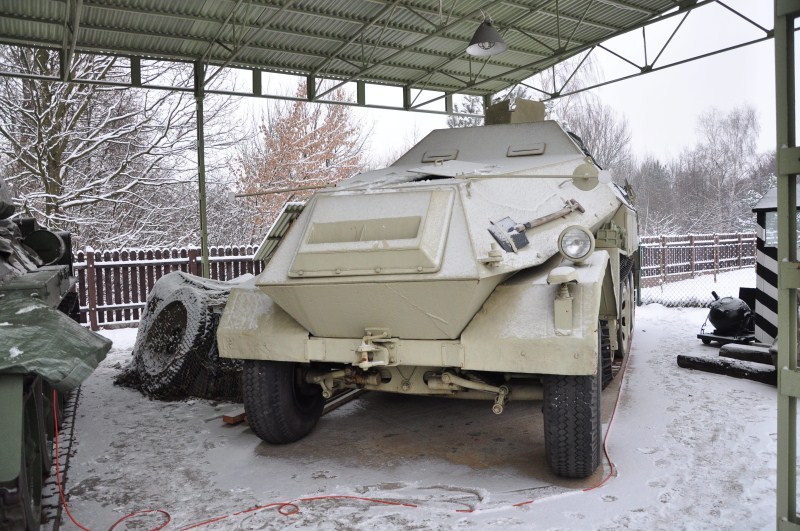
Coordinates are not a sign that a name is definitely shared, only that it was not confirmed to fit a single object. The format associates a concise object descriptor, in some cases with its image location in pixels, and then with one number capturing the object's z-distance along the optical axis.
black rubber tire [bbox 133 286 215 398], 6.22
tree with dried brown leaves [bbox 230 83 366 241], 21.30
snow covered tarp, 2.56
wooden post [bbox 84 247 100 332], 11.68
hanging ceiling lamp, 8.73
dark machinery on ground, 7.98
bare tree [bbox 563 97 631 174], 28.34
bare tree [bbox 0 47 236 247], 14.70
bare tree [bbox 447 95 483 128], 27.78
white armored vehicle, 3.73
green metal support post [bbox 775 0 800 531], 2.77
